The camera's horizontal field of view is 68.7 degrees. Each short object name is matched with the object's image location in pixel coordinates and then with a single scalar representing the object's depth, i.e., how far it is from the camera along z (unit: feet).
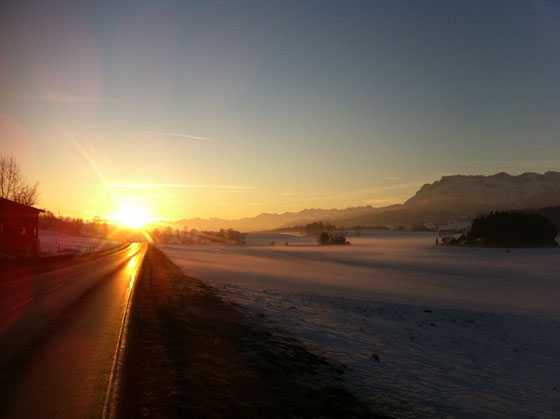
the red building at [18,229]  150.92
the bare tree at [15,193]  199.68
